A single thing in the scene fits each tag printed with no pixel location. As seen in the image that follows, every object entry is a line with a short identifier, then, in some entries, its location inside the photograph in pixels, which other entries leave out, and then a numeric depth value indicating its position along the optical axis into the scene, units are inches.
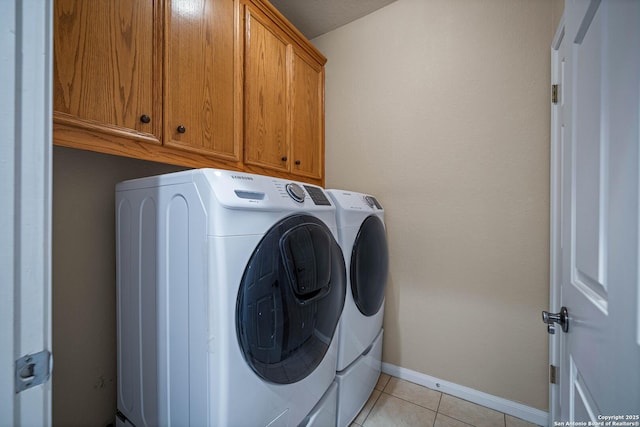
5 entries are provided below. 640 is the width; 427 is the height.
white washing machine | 26.9
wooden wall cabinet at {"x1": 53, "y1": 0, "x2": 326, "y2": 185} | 29.6
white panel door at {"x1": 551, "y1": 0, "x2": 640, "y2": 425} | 15.4
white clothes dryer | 46.4
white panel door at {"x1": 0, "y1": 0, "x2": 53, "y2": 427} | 14.6
